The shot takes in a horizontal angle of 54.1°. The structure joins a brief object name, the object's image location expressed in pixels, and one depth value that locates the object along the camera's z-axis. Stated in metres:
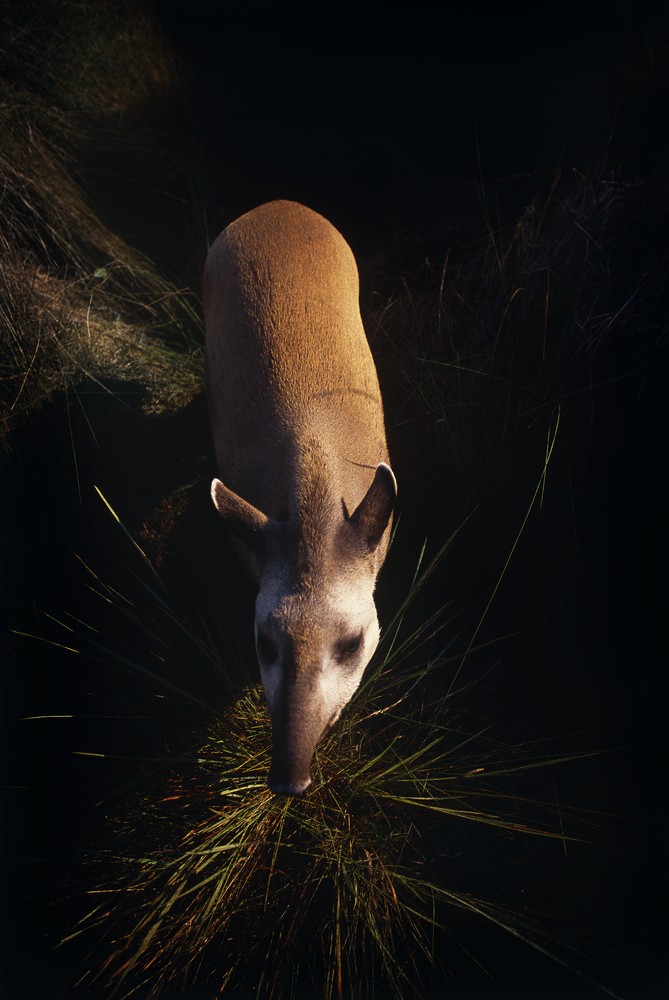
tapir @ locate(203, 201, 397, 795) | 2.03
